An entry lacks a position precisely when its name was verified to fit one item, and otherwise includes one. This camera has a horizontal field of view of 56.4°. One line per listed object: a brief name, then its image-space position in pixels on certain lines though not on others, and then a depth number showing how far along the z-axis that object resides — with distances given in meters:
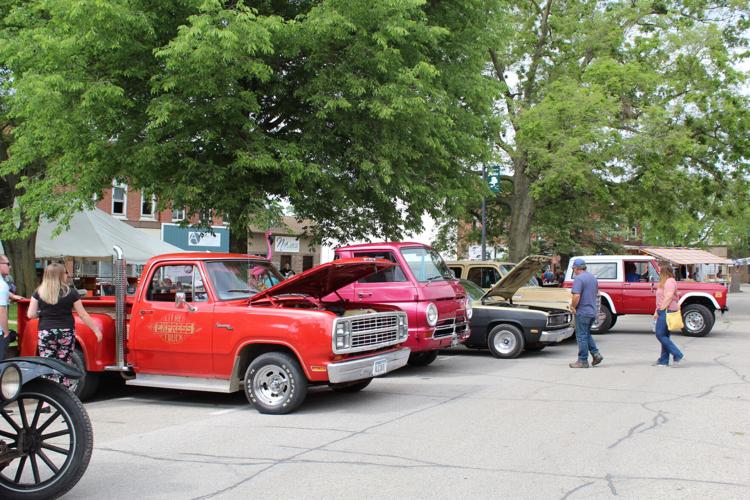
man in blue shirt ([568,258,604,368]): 11.49
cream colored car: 14.13
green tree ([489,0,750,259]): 24.02
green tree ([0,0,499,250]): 11.39
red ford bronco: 17.48
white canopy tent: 20.45
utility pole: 26.17
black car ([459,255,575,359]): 12.97
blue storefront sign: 39.44
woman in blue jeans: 11.71
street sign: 24.30
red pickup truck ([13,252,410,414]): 7.71
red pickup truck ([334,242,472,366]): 10.70
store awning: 22.59
